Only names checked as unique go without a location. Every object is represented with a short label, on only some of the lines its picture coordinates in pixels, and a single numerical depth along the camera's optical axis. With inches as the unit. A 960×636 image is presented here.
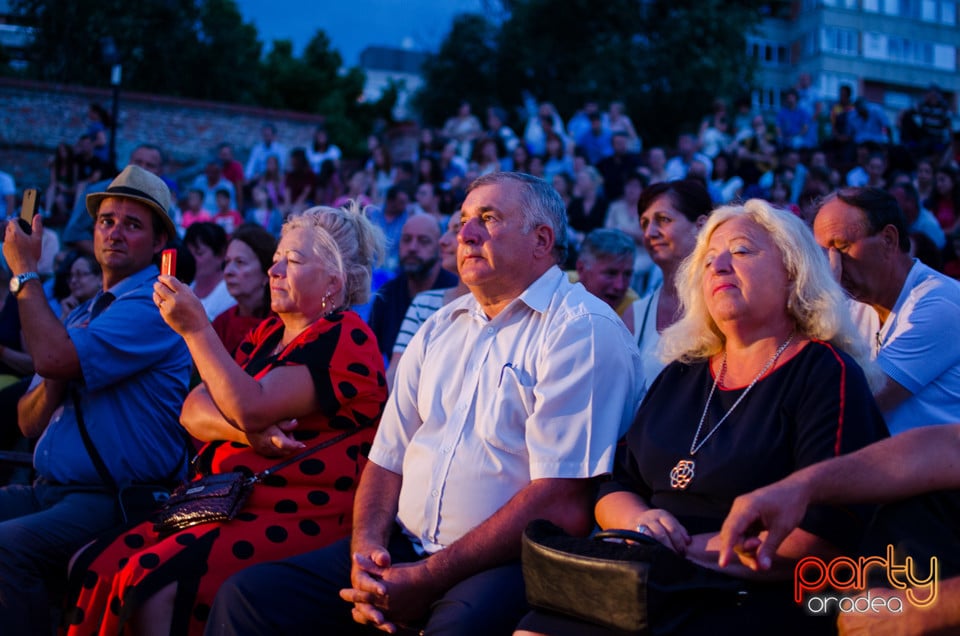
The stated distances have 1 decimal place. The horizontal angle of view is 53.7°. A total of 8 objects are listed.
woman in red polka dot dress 128.8
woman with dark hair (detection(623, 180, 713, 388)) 180.2
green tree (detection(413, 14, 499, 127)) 1063.6
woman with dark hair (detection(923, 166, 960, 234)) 419.5
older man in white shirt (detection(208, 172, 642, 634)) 114.3
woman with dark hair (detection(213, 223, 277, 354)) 200.4
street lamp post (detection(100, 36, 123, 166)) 584.7
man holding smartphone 143.2
